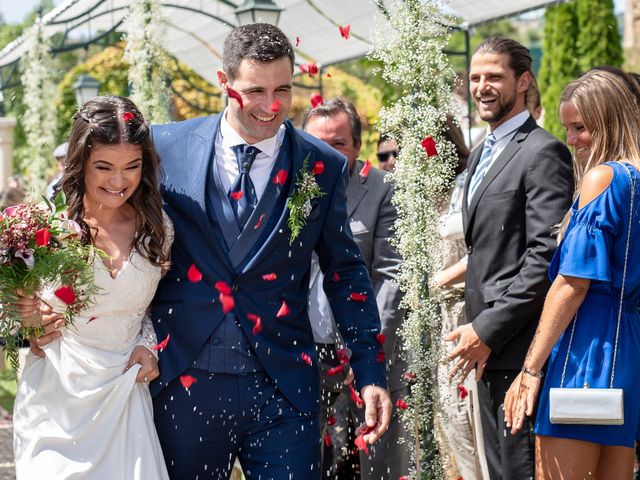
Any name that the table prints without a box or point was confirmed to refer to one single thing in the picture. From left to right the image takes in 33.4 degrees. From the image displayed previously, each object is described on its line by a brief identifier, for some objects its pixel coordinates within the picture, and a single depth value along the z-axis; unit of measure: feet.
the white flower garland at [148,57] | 34.12
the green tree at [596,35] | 69.56
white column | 72.43
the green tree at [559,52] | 70.03
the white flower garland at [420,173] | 15.65
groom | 13.53
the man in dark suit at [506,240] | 16.25
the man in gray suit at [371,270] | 19.81
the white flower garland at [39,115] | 64.69
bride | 13.20
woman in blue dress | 14.32
